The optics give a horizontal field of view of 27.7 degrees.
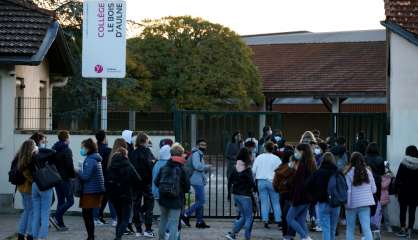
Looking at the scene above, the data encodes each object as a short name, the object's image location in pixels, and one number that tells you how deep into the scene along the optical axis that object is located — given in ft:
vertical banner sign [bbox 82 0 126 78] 65.41
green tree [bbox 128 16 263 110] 138.82
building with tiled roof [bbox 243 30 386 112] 142.41
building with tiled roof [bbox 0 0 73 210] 63.57
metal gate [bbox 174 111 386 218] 59.67
